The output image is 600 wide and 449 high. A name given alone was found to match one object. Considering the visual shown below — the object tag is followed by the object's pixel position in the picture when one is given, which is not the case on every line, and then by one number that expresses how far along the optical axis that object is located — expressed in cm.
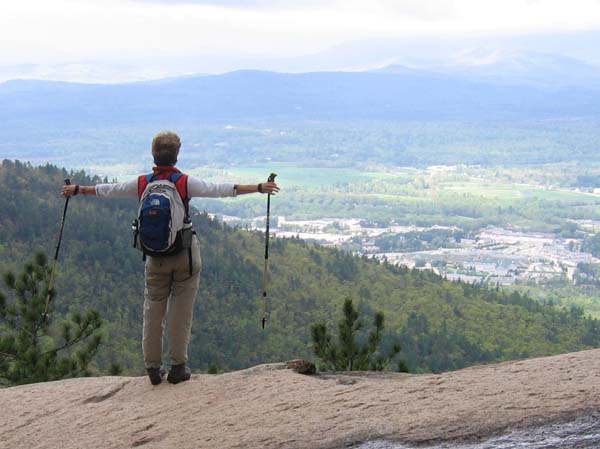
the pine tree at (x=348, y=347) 1537
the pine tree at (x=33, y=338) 1611
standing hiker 781
